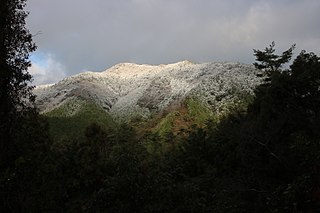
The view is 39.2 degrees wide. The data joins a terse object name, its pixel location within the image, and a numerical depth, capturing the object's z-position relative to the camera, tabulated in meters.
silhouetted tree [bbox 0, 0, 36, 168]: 14.39
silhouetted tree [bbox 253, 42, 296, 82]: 40.12
